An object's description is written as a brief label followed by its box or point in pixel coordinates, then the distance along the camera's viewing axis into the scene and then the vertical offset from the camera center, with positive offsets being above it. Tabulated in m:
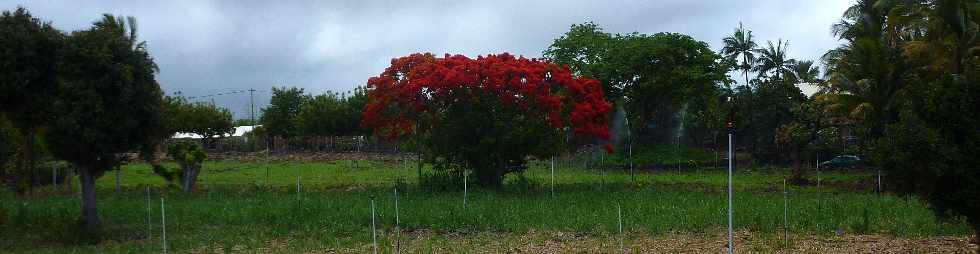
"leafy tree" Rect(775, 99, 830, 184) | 30.44 +0.10
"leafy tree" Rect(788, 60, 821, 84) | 44.31 +3.20
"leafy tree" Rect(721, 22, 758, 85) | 43.56 +4.39
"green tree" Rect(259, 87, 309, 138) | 56.78 +1.44
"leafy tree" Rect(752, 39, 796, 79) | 43.47 +3.63
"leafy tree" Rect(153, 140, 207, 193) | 22.55 -0.71
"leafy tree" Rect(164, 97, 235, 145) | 47.88 +0.80
